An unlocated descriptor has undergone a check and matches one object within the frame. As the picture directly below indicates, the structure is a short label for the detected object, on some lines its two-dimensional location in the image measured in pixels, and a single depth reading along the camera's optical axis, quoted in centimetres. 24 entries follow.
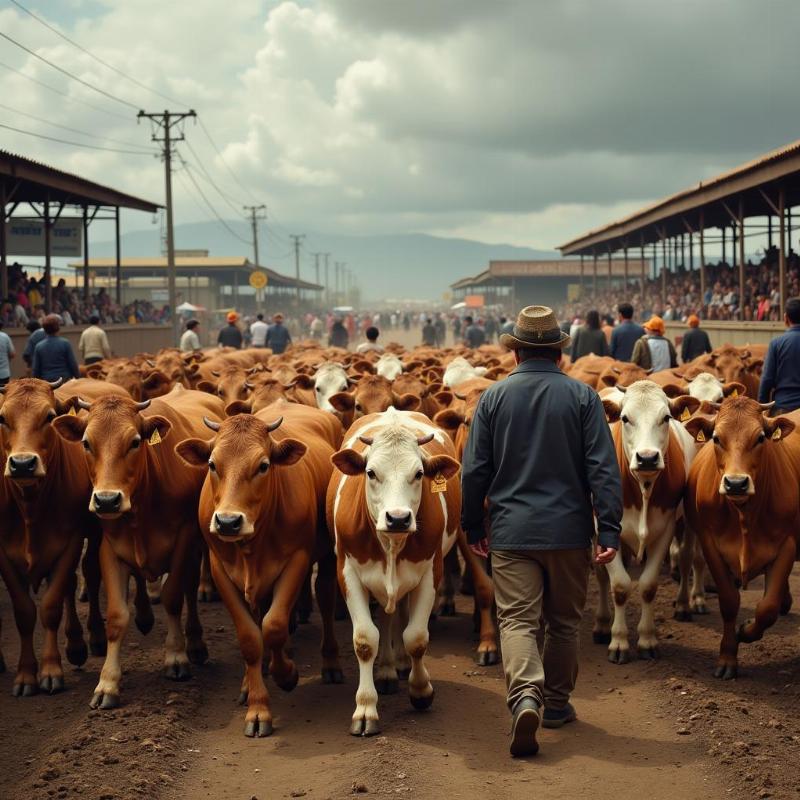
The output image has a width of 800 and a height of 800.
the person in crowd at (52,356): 1421
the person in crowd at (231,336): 2711
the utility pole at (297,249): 10464
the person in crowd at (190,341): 2552
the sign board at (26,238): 3014
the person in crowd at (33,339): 1584
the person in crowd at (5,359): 1525
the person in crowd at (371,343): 2200
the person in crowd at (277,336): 2905
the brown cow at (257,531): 705
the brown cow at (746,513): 788
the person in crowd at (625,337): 1705
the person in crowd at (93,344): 1933
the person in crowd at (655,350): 1589
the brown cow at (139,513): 759
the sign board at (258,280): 5018
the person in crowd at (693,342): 2103
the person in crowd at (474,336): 3418
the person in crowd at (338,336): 3881
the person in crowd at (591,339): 1842
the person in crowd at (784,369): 1069
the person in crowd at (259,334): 3117
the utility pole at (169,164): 4116
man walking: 644
